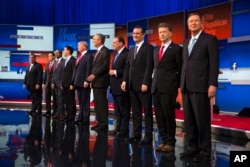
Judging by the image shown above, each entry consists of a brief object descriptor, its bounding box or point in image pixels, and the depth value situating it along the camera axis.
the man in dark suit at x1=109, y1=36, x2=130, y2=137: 5.05
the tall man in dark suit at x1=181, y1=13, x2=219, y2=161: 3.32
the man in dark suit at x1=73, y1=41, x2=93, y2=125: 6.18
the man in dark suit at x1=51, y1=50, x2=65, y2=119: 6.97
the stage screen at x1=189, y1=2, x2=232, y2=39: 7.30
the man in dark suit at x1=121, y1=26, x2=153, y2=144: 4.26
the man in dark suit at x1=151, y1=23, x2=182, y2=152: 3.81
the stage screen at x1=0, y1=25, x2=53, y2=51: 11.20
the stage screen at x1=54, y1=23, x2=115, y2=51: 10.48
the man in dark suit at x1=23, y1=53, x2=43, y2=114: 8.16
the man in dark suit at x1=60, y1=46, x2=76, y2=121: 6.71
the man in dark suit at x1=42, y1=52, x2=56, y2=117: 7.81
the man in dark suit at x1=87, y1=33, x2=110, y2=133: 5.43
